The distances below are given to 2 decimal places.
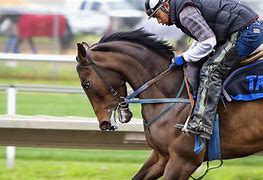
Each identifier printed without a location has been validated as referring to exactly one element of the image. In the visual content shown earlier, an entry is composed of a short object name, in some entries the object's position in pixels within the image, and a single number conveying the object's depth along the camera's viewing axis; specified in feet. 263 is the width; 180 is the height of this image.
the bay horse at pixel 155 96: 46.39
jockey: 45.16
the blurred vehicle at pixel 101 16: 132.57
